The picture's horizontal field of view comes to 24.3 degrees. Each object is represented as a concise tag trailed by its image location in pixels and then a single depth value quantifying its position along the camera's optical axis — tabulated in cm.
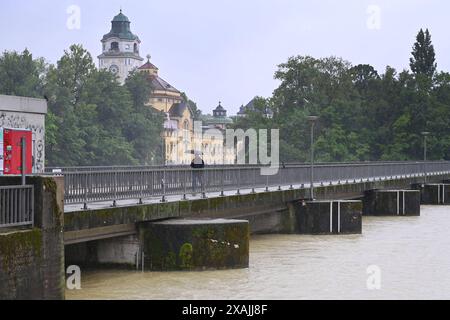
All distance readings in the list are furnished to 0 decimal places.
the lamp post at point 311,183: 3777
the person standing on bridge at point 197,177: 2847
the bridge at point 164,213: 1805
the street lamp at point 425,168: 6581
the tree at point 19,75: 9369
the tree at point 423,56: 12262
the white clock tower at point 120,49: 19112
